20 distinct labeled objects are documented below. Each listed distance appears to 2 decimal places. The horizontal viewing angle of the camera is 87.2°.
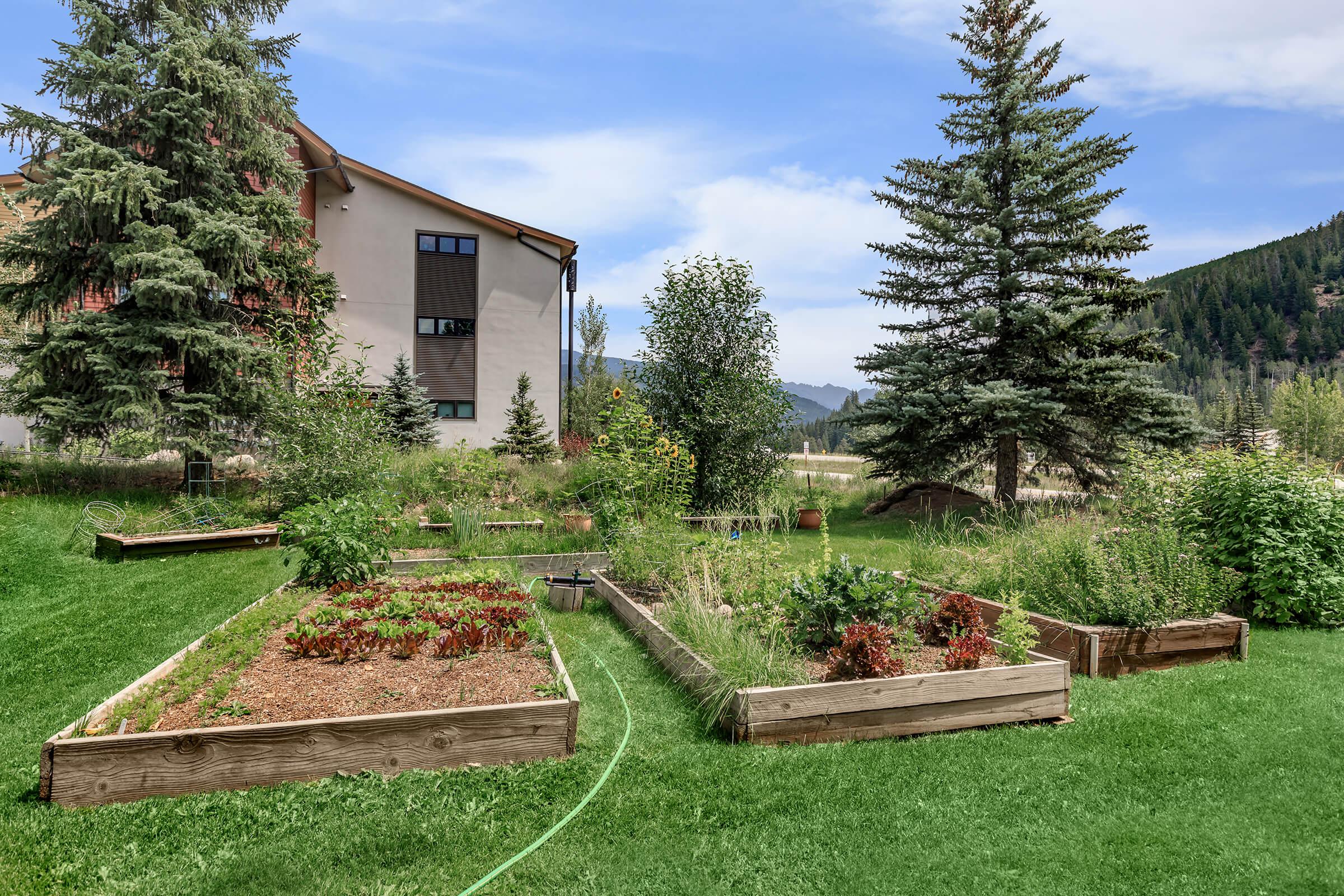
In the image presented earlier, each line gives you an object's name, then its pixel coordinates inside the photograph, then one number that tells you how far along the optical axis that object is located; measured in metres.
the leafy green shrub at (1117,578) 5.10
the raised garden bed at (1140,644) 4.91
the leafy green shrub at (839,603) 4.64
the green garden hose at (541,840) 2.46
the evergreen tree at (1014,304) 12.27
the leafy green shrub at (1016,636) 4.40
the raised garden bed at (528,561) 7.53
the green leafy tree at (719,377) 11.62
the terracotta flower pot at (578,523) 9.34
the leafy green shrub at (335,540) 5.88
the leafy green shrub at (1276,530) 5.86
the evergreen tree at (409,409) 17.56
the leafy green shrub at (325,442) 9.17
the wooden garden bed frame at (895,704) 3.72
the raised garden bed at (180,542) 8.05
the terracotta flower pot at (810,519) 12.48
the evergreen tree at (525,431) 19.23
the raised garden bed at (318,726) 3.05
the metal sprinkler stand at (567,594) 6.47
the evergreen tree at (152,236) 10.62
